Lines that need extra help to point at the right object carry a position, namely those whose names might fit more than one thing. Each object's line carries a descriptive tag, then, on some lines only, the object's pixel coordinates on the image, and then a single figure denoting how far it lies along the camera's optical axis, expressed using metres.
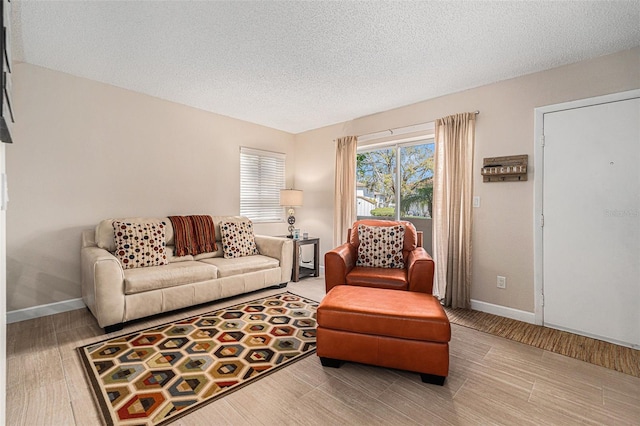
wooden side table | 4.44
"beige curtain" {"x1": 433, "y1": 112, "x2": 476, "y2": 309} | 3.40
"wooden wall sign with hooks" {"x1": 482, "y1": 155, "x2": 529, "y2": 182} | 3.06
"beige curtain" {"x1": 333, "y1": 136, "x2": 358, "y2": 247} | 4.56
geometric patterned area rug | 1.74
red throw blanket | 3.63
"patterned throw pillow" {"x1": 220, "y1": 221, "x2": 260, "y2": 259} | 3.88
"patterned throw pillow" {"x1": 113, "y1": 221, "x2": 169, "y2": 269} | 3.06
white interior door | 2.55
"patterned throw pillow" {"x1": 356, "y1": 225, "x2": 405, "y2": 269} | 3.24
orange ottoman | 1.91
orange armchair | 2.65
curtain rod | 3.87
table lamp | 4.82
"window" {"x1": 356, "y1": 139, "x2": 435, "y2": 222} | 4.07
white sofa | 2.62
